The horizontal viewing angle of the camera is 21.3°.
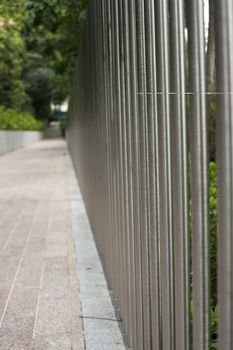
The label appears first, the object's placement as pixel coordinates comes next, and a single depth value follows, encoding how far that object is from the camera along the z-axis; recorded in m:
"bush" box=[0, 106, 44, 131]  28.73
